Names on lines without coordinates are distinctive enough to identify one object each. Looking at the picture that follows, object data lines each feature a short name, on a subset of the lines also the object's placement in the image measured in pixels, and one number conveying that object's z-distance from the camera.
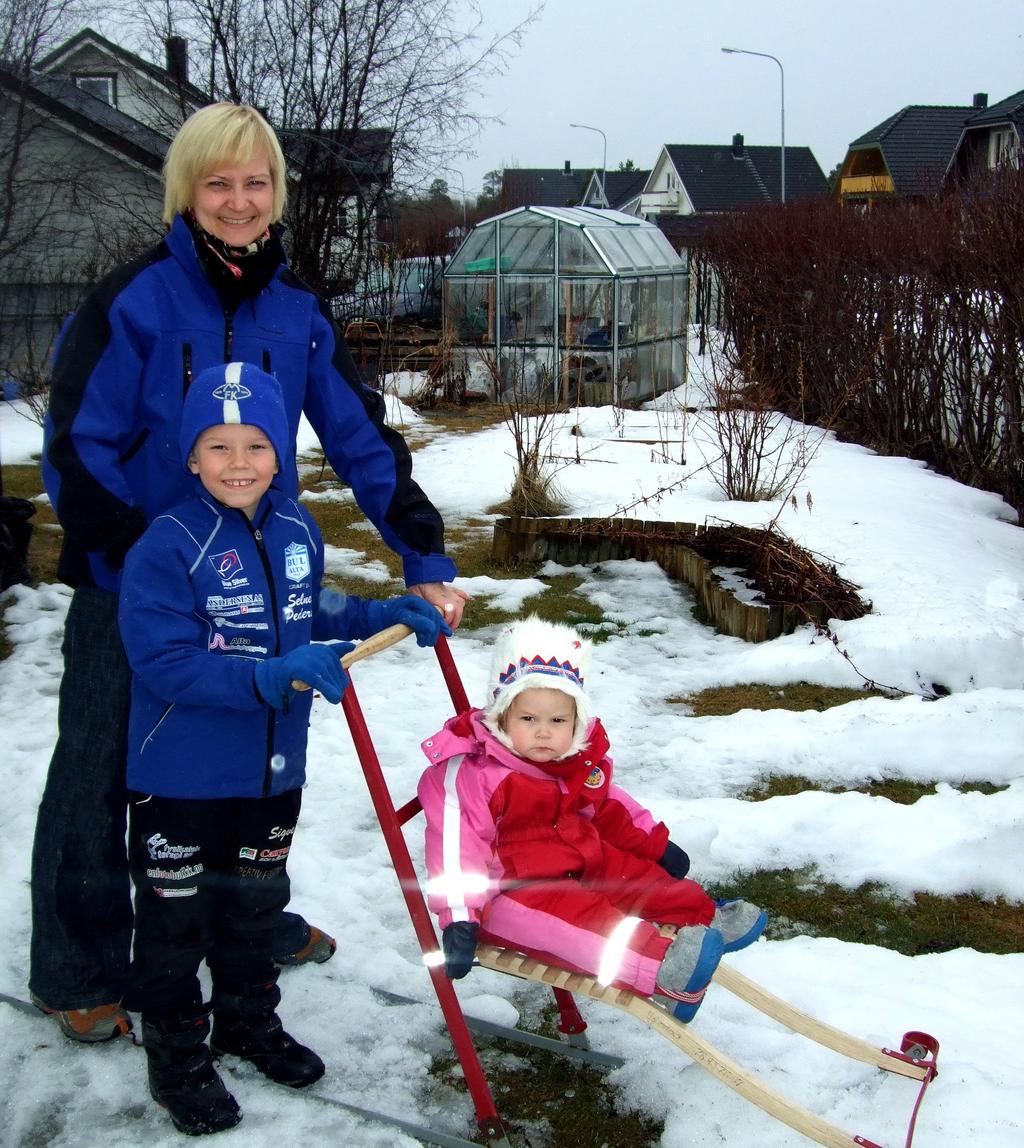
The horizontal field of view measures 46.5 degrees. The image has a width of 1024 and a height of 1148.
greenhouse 14.81
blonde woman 2.34
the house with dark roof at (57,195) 12.38
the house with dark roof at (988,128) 28.95
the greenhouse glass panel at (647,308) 15.49
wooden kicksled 2.19
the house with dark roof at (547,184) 63.56
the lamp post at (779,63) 33.69
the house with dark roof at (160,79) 13.42
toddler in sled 2.26
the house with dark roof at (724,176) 56.97
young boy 2.25
